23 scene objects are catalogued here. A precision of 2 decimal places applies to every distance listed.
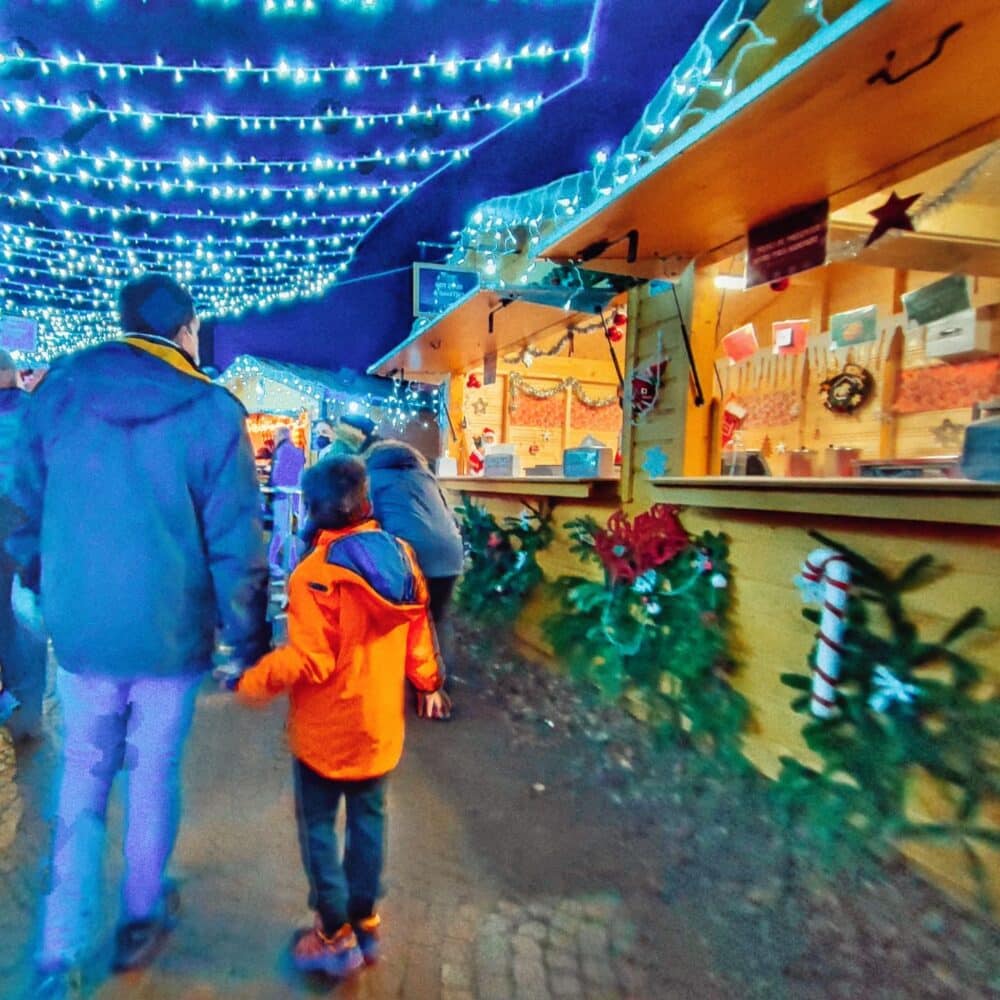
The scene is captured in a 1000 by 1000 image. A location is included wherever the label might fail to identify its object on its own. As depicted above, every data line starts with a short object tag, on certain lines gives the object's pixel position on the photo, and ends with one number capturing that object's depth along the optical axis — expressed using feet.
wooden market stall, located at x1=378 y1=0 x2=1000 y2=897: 7.14
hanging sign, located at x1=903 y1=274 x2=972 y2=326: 11.44
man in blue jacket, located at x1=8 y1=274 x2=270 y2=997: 5.70
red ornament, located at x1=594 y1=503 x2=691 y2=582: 12.59
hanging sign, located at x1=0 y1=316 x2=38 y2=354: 32.19
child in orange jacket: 5.95
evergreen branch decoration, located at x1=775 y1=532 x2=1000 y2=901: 7.43
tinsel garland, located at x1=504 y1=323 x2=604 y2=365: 21.11
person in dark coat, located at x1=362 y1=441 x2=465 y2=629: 12.65
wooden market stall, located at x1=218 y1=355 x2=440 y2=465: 45.34
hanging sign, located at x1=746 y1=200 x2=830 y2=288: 10.00
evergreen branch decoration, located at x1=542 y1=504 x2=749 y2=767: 11.46
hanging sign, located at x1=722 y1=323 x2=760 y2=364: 14.07
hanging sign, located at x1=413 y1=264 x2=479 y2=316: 31.94
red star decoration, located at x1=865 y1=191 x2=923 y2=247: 8.72
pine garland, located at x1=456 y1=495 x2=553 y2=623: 18.63
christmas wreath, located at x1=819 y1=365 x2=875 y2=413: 21.30
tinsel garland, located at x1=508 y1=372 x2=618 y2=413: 32.27
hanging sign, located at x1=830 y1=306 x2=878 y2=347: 15.33
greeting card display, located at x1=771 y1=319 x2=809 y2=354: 18.52
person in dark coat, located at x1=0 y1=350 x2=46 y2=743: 10.41
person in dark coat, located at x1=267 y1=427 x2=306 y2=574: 23.09
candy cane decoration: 8.84
